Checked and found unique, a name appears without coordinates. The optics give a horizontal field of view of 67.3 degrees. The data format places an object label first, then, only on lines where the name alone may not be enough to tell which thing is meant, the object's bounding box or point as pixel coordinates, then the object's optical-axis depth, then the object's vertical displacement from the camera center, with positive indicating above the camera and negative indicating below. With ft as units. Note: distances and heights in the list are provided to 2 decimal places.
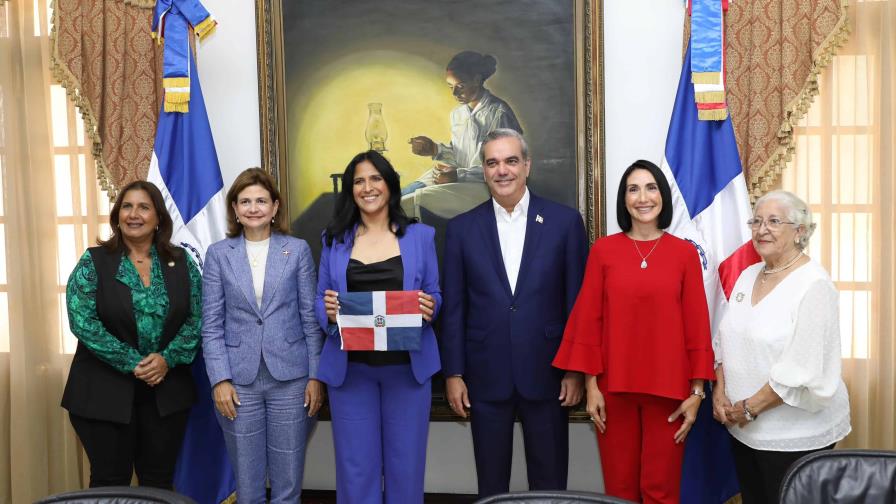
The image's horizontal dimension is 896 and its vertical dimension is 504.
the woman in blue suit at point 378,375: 8.43 -2.03
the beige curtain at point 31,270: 11.30 -0.84
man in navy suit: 8.54 -1.40
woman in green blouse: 8.59 -1.64
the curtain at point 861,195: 10.30 +0.13
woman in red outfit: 7.84 -1.63
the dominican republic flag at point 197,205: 10.78 +0.20
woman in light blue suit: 8.50 -1.68
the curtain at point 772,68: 10.11 +2.08
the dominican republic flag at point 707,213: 10.00 -0.10
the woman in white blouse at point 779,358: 7.19 -1.70
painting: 10.93 +1.94
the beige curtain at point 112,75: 11.02 +2.38
